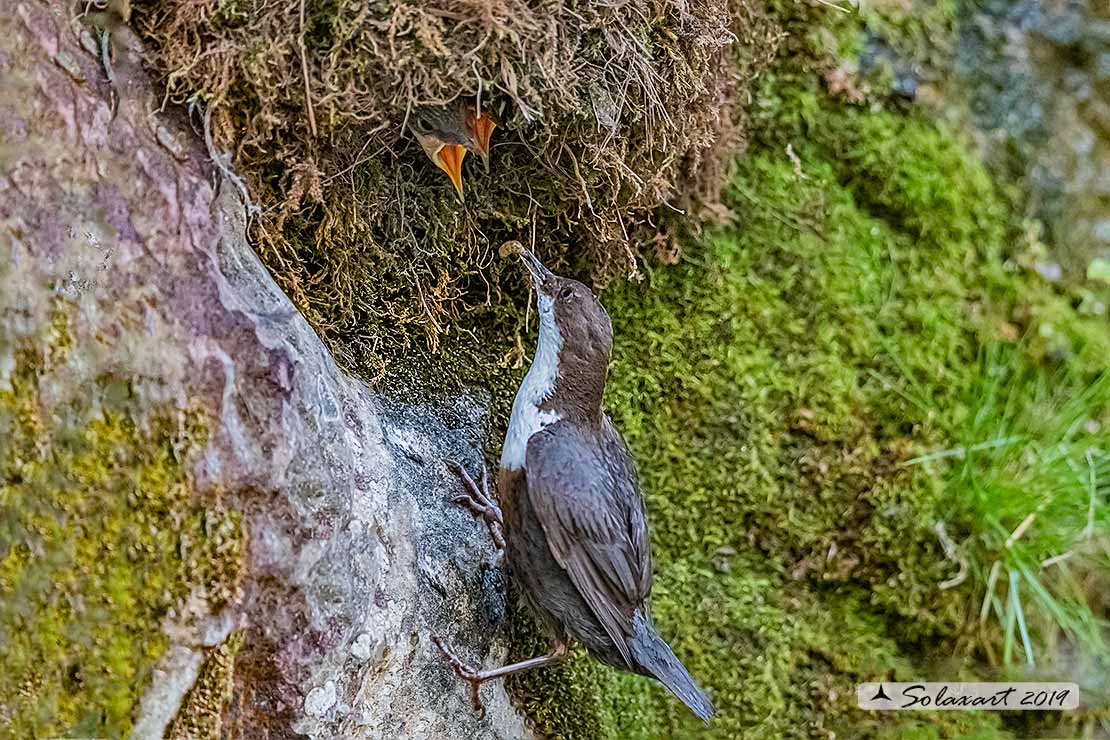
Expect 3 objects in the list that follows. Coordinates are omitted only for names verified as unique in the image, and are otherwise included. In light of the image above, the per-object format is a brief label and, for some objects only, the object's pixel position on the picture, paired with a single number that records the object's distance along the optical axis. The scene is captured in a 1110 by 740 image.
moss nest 5.08
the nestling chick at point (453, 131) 5.40
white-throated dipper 5.70
